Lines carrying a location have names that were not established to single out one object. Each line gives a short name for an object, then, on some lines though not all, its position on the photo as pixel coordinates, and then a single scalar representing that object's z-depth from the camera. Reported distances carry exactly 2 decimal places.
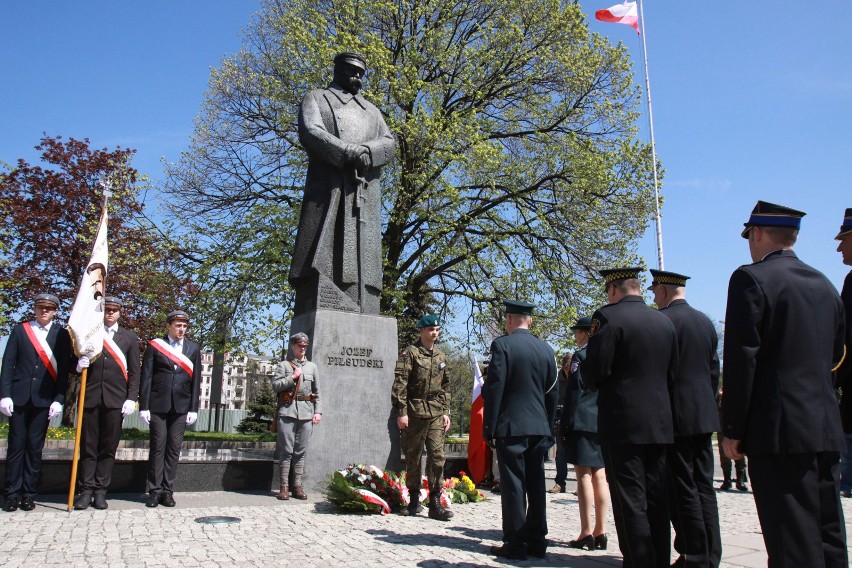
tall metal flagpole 19.52
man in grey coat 7.93
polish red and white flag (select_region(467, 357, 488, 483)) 9.76
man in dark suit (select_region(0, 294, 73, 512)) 6.95
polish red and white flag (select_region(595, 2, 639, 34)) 21.50
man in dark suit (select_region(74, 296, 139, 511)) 7.24
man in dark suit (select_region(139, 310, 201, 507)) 7.52
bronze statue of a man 9.09
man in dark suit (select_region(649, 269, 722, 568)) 4.57
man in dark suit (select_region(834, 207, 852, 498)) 4.56
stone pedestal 8.35
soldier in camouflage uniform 7.14
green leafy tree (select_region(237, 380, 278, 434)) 26.53
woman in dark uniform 5.84
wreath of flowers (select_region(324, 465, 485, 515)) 7.24
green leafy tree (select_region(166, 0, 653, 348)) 18.42
